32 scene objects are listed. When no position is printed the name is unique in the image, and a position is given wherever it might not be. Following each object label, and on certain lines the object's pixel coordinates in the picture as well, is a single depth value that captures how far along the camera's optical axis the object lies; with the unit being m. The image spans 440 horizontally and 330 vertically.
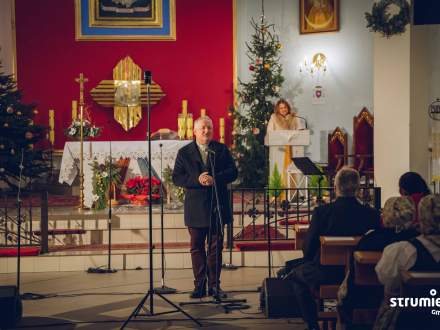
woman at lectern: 12.58
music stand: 8.54
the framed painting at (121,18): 14.52
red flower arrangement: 11.23
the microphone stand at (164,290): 7.41
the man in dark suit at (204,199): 7.05
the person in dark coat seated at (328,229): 5.49
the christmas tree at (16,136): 11.16
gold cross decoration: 14.48
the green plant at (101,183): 10.98
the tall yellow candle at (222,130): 13.19
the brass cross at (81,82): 11.88
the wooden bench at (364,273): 4.90
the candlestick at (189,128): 13.01
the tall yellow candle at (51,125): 13.25
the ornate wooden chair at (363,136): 13.28
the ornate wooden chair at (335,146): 13.54
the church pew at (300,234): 6.17
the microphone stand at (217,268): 6.71
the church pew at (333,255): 5.18
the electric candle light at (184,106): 13.92
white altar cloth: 11.45
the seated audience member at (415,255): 4.29
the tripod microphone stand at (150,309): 5.96
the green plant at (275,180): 12.23
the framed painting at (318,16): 14.25
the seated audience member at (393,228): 4.66
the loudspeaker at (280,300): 6.12
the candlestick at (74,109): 13.19
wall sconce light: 14.34
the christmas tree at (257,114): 13.80
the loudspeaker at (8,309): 6.02
